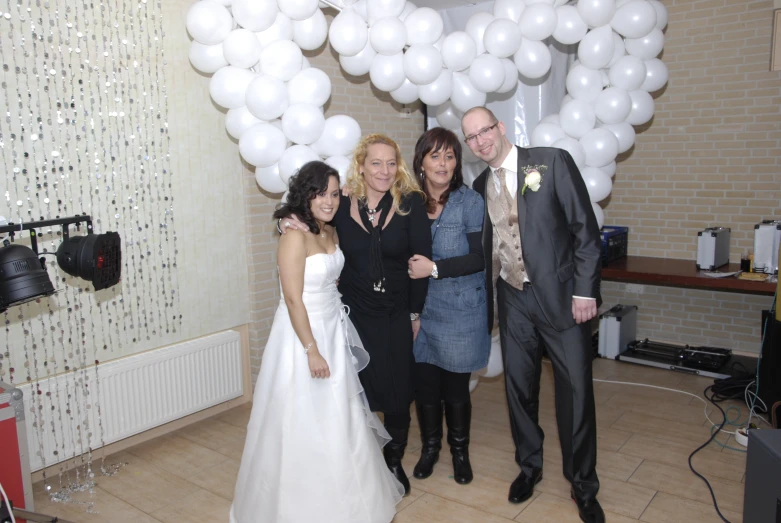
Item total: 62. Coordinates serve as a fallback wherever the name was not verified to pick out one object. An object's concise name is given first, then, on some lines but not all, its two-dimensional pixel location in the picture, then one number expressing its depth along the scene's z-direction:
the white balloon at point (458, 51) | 3.30
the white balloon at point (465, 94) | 3.49
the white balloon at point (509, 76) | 3.46
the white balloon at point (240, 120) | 3.14
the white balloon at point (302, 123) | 3.00
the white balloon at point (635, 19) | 3.40
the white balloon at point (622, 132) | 3.60
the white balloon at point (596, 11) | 3.32
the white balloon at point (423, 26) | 3.26
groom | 2.67
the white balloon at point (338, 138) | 3.15
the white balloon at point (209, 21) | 2.95
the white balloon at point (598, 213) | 3.62
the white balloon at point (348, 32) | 3.14
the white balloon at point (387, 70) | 3.30
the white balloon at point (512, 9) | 3.41
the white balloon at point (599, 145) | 3.48
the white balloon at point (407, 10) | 3.41
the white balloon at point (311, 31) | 3.11
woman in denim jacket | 2.80
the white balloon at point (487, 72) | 3.32
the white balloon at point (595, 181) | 3.57
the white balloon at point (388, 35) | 3.16
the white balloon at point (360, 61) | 3.31
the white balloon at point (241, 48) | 2.95
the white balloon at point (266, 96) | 2.94
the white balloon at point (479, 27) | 3.44
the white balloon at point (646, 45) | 3.57
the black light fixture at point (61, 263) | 2.09
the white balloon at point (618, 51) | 3.57
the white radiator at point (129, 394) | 3.17
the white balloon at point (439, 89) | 3.41
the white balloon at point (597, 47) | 3.44
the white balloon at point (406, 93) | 3.49
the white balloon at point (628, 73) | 3.55
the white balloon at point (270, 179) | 3.19
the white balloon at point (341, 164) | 3.15
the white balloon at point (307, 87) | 3.03
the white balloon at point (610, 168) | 3.65
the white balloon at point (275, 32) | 3.03
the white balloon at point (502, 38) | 3.27
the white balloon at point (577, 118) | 3.49
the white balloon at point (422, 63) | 3.23
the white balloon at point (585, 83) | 3.54
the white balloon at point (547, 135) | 3.52
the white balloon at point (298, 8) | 2.94
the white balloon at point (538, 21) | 3.27
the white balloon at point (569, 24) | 3.38
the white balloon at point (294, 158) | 3.07
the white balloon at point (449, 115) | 4.18
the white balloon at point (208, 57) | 3.11
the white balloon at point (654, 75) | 3.73
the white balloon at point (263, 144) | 3.05
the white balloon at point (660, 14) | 3.67
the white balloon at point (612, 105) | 3.49
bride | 2.51
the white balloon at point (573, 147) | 3.43
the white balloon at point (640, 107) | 3.67
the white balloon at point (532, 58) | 3.39
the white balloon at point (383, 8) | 3.21
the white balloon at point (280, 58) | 2.97
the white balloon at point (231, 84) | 3.05
